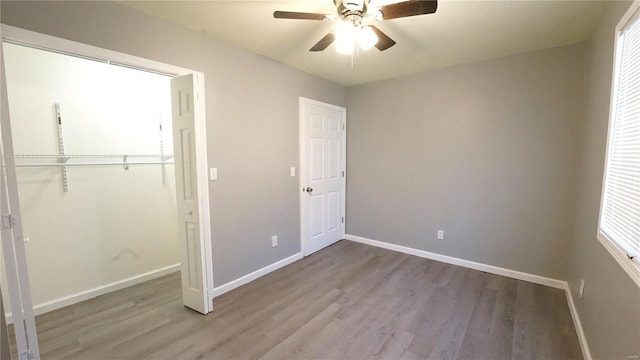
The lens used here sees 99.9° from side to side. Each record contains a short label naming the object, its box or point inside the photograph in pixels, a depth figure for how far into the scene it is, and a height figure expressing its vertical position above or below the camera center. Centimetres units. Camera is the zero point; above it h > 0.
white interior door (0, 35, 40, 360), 132 -45
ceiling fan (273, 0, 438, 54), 154 +85
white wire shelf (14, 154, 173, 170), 228 -5
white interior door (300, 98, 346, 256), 359 -27
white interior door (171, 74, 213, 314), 224 -36
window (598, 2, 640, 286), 133 -4
